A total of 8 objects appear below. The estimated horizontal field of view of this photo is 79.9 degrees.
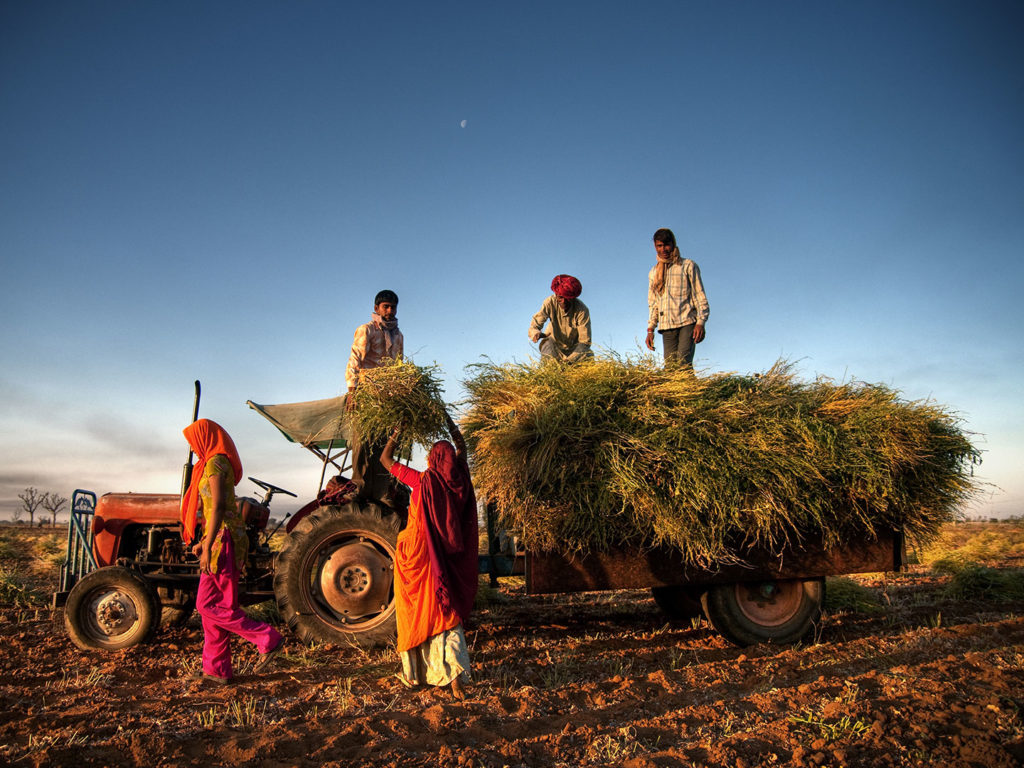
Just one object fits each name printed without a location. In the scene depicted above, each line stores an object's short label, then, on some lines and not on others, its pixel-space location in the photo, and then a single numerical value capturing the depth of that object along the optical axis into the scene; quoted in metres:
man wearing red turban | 6.12
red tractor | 4.62
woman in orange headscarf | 4.09
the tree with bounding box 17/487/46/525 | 35.81
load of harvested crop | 4.04
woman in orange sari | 3.79
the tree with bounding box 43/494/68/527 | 35.28
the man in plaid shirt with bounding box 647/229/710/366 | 5.90
